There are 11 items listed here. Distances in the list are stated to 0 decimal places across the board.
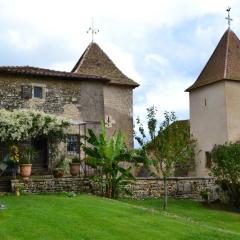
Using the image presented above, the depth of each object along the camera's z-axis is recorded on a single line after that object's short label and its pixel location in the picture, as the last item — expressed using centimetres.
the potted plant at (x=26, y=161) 2372
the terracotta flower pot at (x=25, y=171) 2370
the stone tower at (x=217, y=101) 3612
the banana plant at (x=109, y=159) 2362
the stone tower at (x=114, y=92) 3284
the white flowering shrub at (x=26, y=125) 2483
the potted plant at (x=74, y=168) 2614
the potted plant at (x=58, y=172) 2470
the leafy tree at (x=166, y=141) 2214
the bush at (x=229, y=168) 2498
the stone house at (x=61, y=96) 2792
